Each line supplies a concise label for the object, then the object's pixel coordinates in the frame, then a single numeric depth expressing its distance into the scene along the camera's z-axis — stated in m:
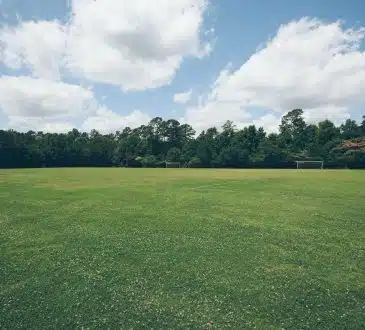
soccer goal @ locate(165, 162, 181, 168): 114.75
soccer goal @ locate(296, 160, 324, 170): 94.42
